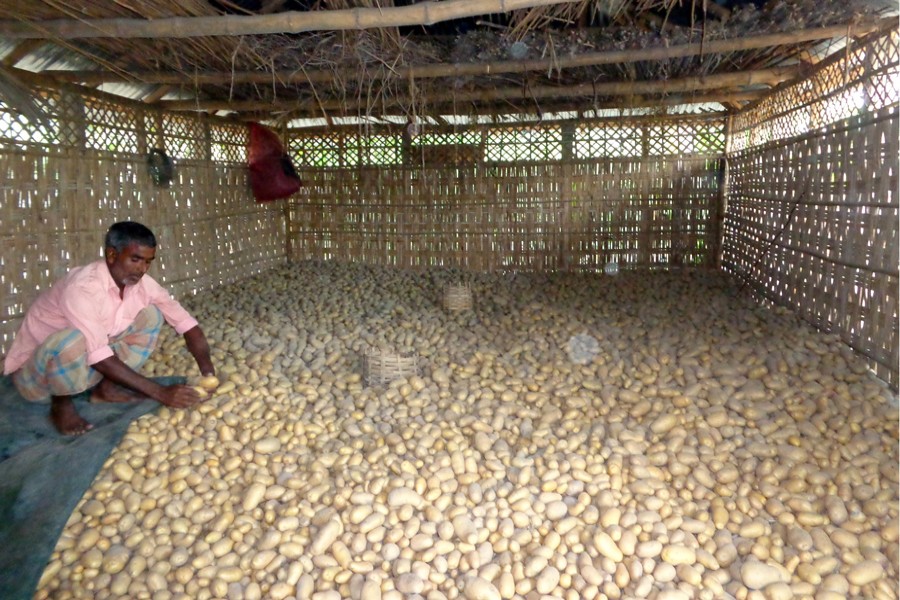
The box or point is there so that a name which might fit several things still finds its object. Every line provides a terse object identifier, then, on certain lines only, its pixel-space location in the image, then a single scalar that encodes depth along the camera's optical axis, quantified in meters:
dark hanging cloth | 5.80
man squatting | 2.44
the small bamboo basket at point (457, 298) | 4.38
